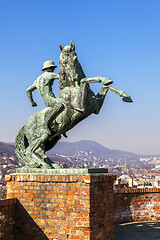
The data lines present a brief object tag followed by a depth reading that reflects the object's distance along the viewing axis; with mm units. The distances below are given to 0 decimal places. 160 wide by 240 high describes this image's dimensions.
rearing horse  6543
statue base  5895
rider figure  6734
